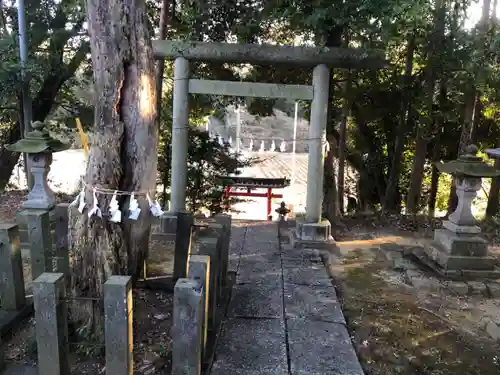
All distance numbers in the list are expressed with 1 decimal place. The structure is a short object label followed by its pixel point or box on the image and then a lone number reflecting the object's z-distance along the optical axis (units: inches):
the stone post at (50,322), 101.9
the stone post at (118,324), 98.4
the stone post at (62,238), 163.3
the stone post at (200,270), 116.3
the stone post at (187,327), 105.6
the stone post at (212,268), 139.7
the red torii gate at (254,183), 379.9
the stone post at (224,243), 168.8
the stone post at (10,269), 149.8
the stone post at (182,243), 175.3
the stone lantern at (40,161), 218.9
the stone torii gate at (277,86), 247.1
